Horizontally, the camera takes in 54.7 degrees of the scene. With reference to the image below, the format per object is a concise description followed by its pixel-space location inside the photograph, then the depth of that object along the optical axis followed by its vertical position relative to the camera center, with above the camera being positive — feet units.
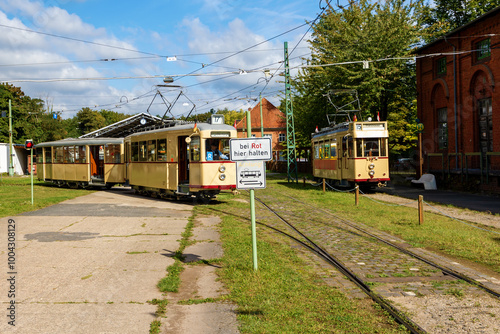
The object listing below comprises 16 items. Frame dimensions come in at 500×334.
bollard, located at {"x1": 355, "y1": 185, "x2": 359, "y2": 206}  57.72 -4.49
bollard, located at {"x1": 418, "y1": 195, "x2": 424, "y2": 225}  41.37 -4.50
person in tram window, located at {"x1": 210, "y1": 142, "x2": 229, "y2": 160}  59.62 +1.48
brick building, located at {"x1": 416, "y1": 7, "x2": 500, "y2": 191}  81.05 +10.67
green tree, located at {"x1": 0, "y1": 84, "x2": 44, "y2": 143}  211.61 +24.80
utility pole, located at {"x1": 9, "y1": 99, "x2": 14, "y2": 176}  168.25 +2.81
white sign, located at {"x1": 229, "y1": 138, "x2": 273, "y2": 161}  24.47 +0.76
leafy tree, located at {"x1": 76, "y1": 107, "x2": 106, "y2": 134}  302.04 +30.71
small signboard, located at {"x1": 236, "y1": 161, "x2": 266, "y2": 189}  24.76 -0.53
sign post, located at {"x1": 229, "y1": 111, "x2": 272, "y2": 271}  24.56 +0.14
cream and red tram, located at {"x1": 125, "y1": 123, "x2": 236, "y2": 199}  59.16 +0.71
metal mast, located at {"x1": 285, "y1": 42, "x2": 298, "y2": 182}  101.60 +15.09
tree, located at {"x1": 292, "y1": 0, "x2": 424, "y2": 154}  101.85 +23.12
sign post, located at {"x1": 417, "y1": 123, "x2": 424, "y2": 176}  86.87 +4.60
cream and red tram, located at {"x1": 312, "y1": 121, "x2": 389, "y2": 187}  73.72 +1.25
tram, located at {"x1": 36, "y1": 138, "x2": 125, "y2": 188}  87.45 +1.46
